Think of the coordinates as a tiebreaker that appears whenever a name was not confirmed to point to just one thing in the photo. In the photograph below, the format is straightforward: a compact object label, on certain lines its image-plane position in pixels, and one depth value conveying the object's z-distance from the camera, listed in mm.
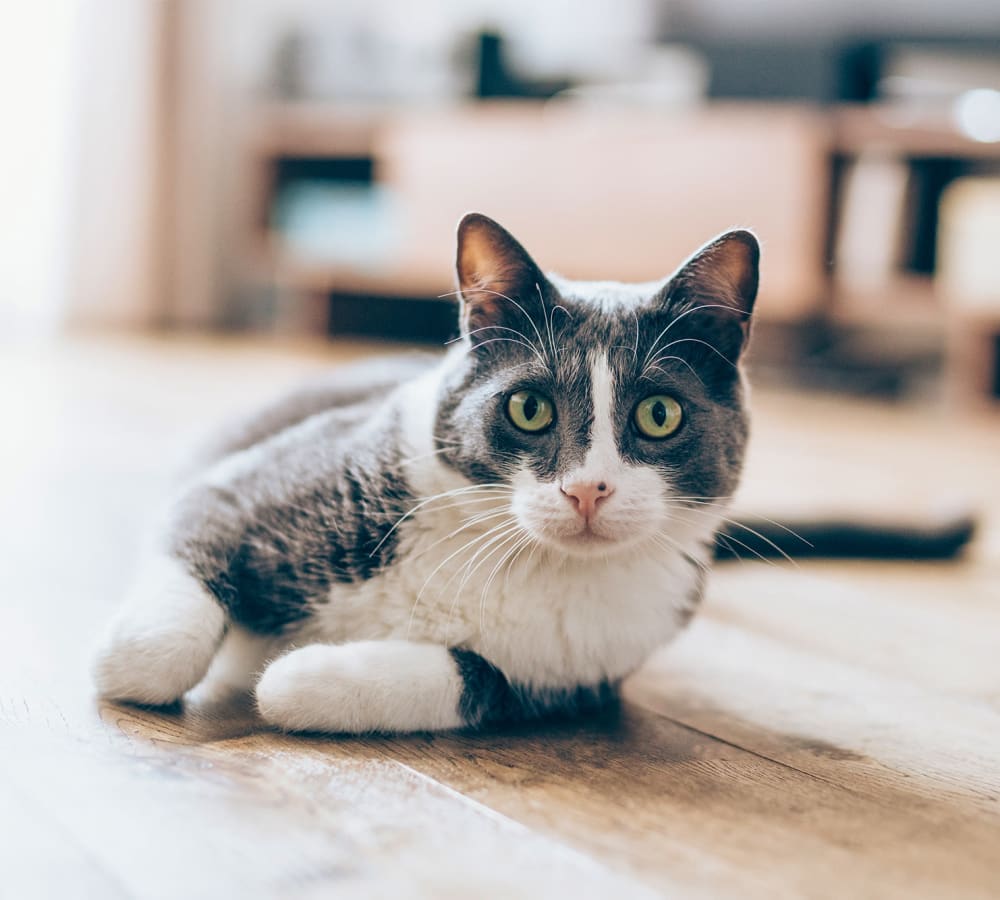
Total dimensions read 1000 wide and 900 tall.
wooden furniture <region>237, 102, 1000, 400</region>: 3576
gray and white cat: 969
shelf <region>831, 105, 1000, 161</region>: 3492
